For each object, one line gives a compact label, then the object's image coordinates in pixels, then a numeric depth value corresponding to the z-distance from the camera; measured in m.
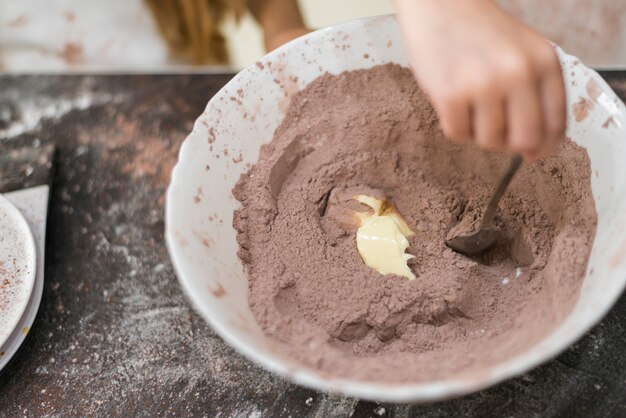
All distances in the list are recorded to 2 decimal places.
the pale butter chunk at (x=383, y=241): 0.78
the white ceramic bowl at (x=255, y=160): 0.56
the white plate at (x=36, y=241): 0.83
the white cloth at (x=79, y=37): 1.38
